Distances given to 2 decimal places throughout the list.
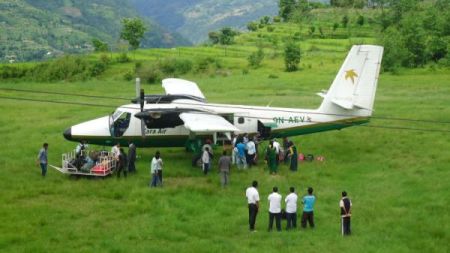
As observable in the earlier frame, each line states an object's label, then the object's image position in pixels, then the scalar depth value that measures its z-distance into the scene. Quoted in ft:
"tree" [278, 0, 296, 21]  378.34
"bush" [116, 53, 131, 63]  239.91
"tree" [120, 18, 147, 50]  264.31
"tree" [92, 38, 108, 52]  286.66
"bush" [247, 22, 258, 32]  363.27
